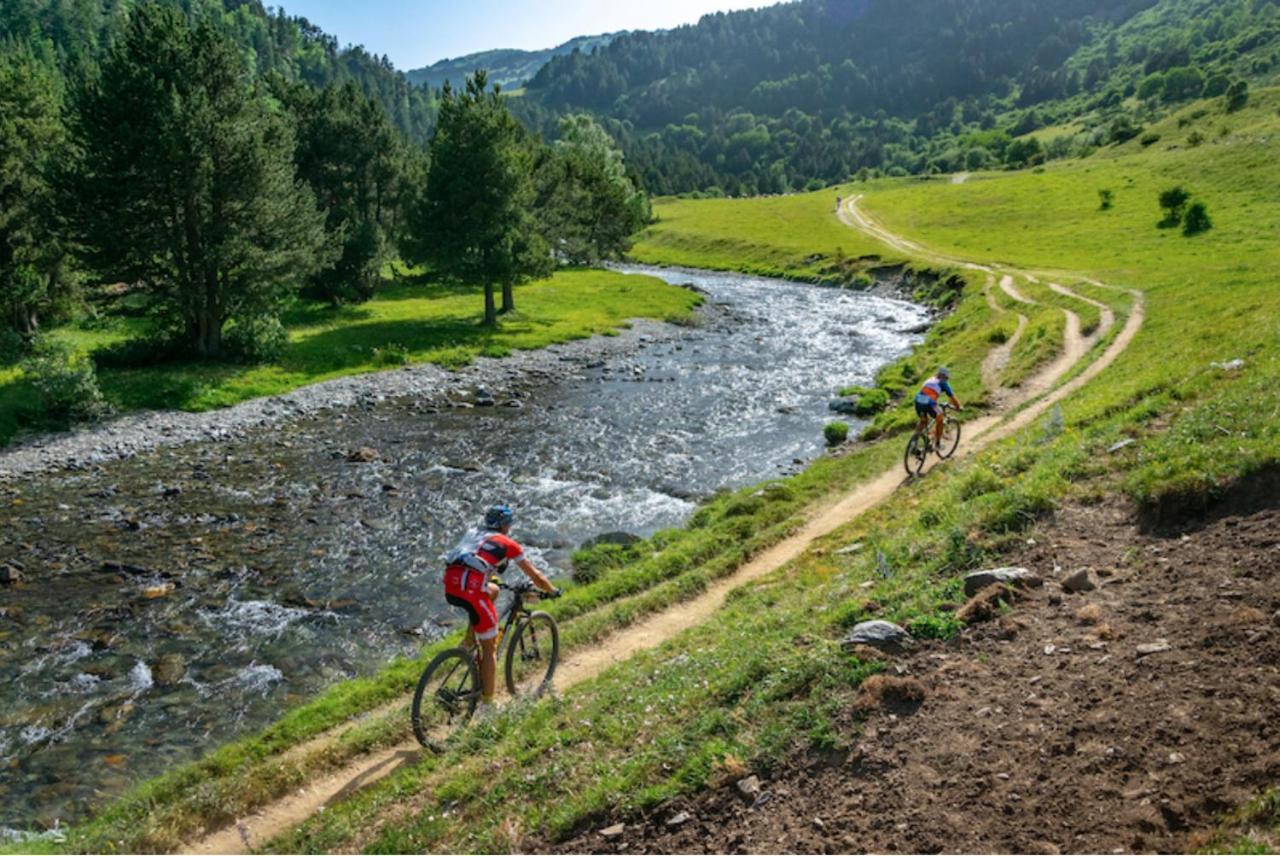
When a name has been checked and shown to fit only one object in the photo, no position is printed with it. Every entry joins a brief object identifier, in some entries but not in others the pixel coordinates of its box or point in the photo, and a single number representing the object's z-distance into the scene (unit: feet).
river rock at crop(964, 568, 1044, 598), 39.45
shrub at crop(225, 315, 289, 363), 142.72
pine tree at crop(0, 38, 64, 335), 138.21
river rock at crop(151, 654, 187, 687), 54.13
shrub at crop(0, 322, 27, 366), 126.93
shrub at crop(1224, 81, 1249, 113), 415.64
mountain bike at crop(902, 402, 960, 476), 84.69
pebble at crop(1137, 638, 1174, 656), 31.14
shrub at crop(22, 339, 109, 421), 107.55
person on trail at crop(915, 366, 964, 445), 84.28
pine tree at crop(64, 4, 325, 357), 124.98
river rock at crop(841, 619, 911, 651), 35.94
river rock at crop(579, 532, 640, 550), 78.65
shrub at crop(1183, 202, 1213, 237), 234.17
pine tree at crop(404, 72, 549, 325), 181.47
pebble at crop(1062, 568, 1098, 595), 38.06
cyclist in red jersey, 42.80
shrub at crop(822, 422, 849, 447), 112.27
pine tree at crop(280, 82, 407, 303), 208.95
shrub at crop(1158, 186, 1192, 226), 256.11
